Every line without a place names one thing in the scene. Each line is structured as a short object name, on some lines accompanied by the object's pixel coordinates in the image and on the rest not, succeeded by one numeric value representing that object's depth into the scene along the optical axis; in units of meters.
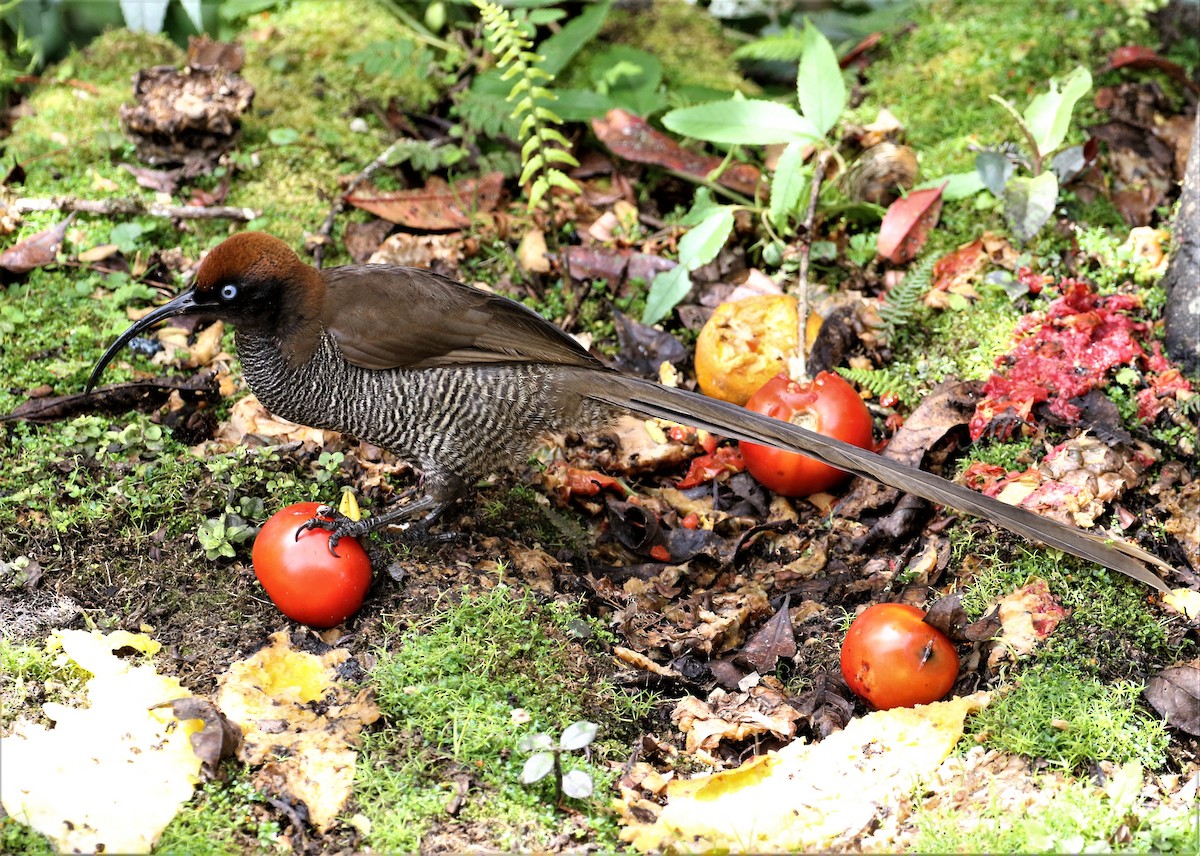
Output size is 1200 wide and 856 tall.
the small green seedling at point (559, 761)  5.73
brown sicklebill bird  7.81
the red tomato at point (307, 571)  6.95
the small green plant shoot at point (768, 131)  9.80
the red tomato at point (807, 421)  8.28
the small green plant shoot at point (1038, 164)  9.67
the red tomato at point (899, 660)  6.59
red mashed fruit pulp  8.45
